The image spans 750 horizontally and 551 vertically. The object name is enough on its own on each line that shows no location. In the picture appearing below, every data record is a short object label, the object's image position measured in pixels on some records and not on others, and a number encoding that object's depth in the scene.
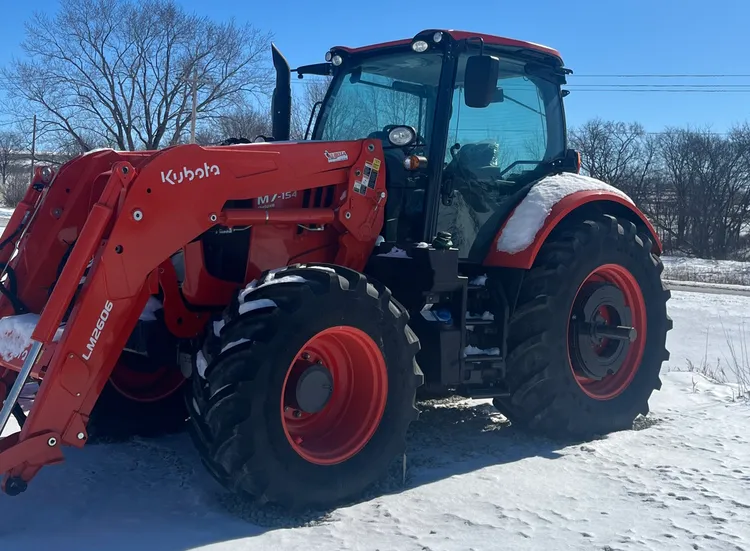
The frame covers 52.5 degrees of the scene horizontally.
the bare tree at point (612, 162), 38.72
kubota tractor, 3.49
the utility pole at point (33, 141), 28.68
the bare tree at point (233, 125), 28.46
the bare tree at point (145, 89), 28.19
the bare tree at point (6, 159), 51.81
